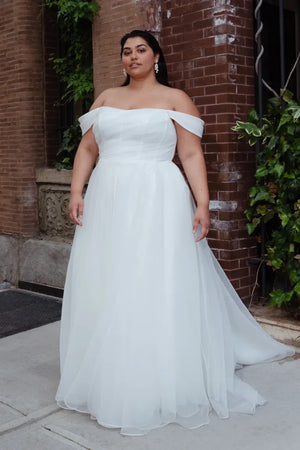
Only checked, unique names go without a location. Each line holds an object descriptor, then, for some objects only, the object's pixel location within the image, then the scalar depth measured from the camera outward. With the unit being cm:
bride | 352
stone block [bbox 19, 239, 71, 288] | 690
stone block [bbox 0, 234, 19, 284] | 747
